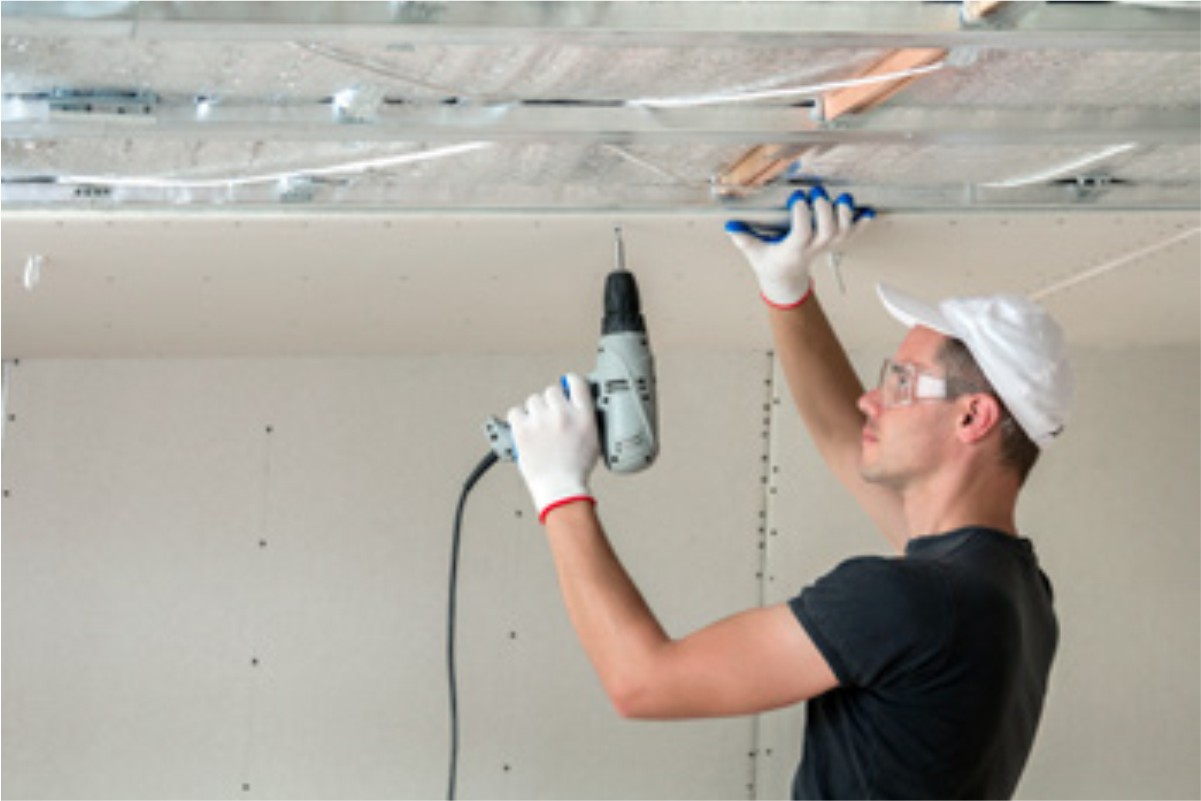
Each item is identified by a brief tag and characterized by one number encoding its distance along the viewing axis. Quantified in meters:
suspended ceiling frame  3.22
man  3.48
